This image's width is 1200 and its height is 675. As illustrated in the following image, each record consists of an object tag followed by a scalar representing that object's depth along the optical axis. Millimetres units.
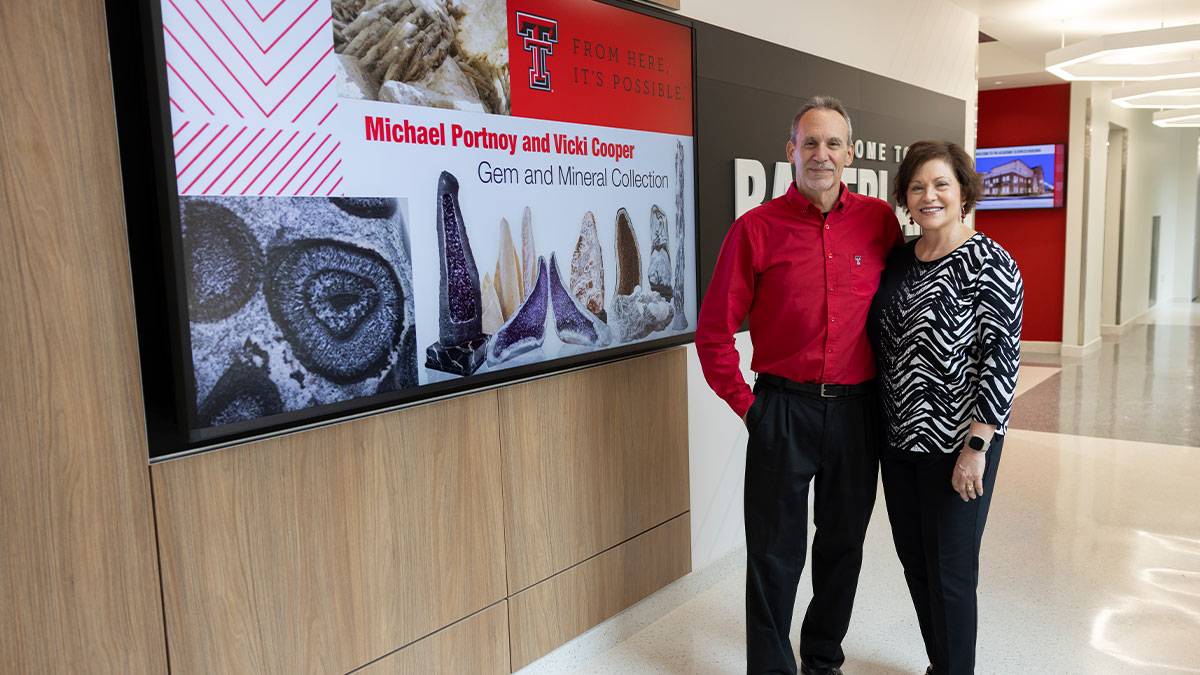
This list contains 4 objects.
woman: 2334
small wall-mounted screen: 9844
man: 2588
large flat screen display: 1869
